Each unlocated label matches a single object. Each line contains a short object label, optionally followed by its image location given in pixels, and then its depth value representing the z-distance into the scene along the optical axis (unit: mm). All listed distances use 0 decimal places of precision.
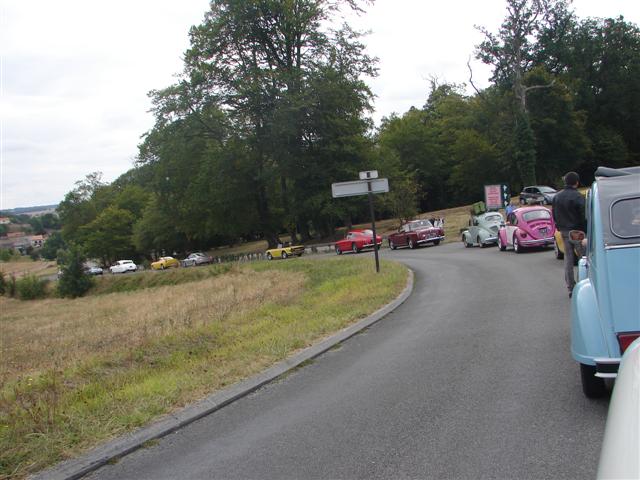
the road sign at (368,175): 17358
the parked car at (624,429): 1686
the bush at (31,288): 63438
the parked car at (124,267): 70438
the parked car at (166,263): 64956
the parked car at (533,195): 43588
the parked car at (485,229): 25375
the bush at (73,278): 56781
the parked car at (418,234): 32781
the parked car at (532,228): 19992
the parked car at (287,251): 44375
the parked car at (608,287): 4684
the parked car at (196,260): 61188
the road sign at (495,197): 34891
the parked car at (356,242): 37594
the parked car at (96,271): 71906
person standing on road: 9492
